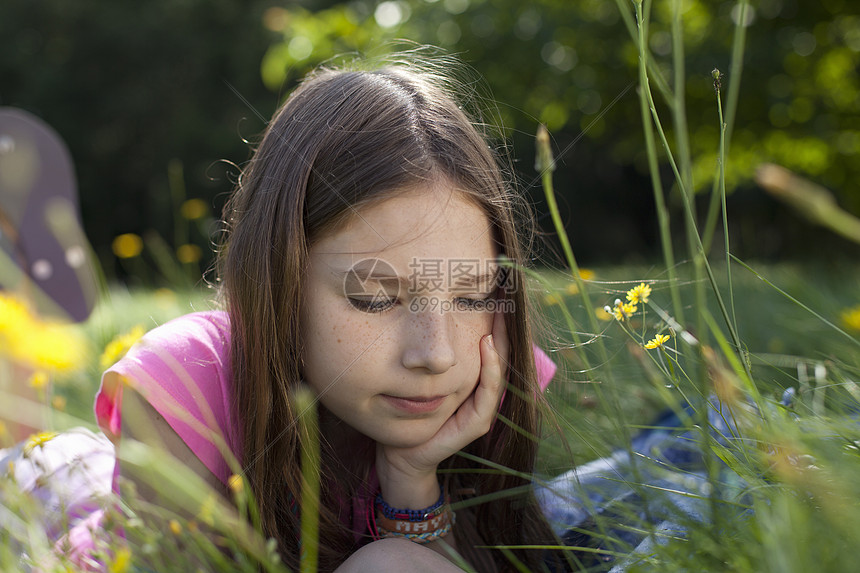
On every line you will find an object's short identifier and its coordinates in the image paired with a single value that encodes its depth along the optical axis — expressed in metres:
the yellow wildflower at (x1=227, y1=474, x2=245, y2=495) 0.60
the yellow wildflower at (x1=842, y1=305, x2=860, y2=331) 1.27
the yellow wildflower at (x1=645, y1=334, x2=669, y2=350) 0.86
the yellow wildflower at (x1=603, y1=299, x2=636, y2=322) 0.86
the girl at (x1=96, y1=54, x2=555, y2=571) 1.05
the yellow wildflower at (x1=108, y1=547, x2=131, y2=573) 0.66
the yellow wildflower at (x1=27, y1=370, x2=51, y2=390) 1.02
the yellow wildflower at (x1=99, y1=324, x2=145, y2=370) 1.37
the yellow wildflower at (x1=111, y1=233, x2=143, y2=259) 3.04
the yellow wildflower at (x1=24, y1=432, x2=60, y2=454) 0.80
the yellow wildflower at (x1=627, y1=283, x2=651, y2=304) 0.97
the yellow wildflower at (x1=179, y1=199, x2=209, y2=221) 2.77
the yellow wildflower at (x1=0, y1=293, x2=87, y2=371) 0.87
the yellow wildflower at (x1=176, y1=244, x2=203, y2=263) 2.77
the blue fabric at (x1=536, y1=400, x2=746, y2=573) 0.68
